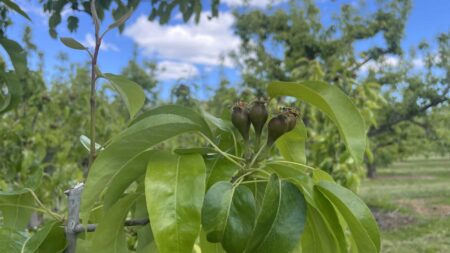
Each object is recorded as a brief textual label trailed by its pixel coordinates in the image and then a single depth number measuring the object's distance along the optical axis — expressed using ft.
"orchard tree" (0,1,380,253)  1.80
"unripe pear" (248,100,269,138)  2.12
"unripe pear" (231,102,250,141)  2.15
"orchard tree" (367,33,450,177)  32.42
